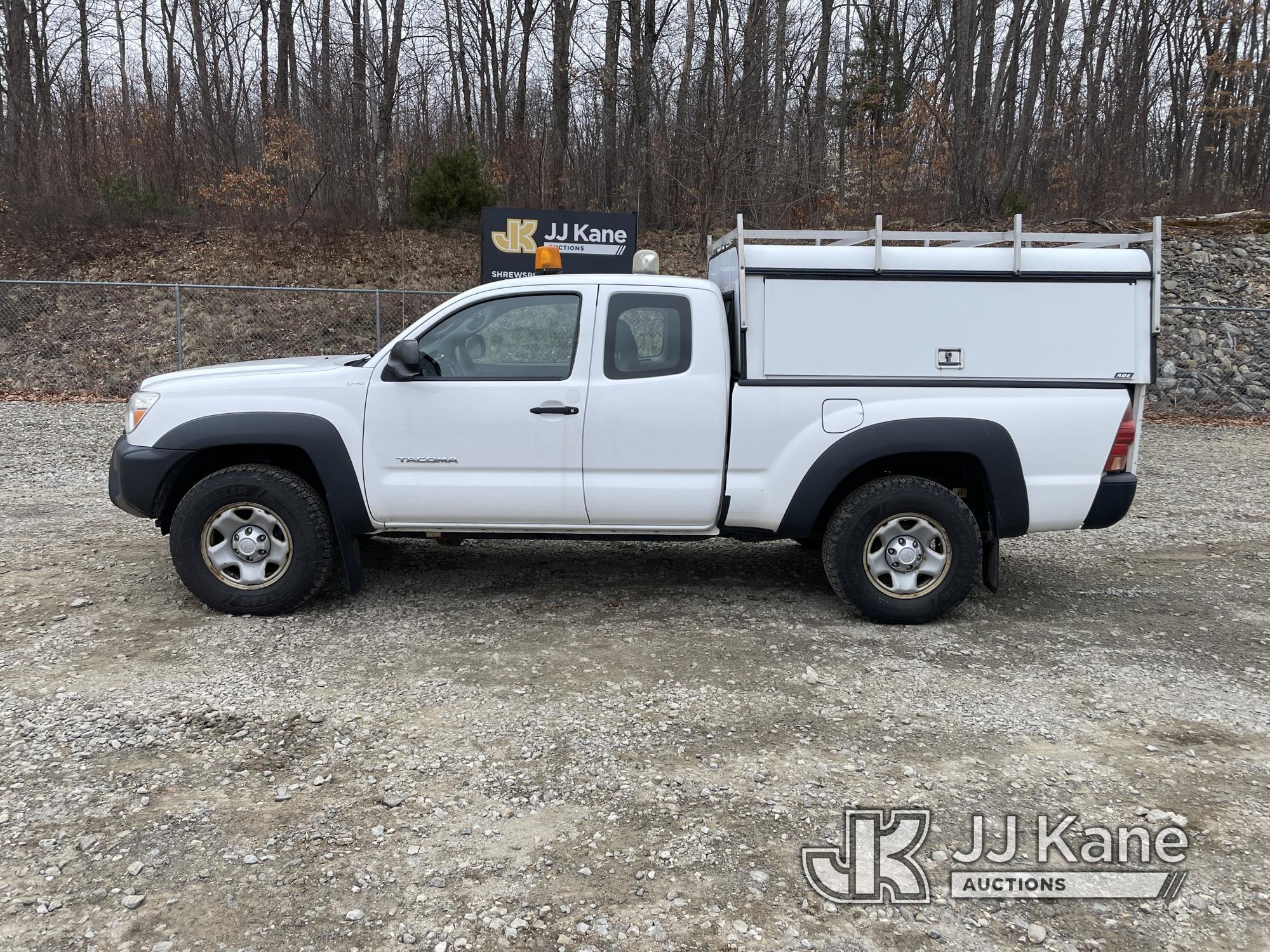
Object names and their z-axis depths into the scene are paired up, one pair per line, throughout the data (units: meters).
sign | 13.81
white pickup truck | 5.21
